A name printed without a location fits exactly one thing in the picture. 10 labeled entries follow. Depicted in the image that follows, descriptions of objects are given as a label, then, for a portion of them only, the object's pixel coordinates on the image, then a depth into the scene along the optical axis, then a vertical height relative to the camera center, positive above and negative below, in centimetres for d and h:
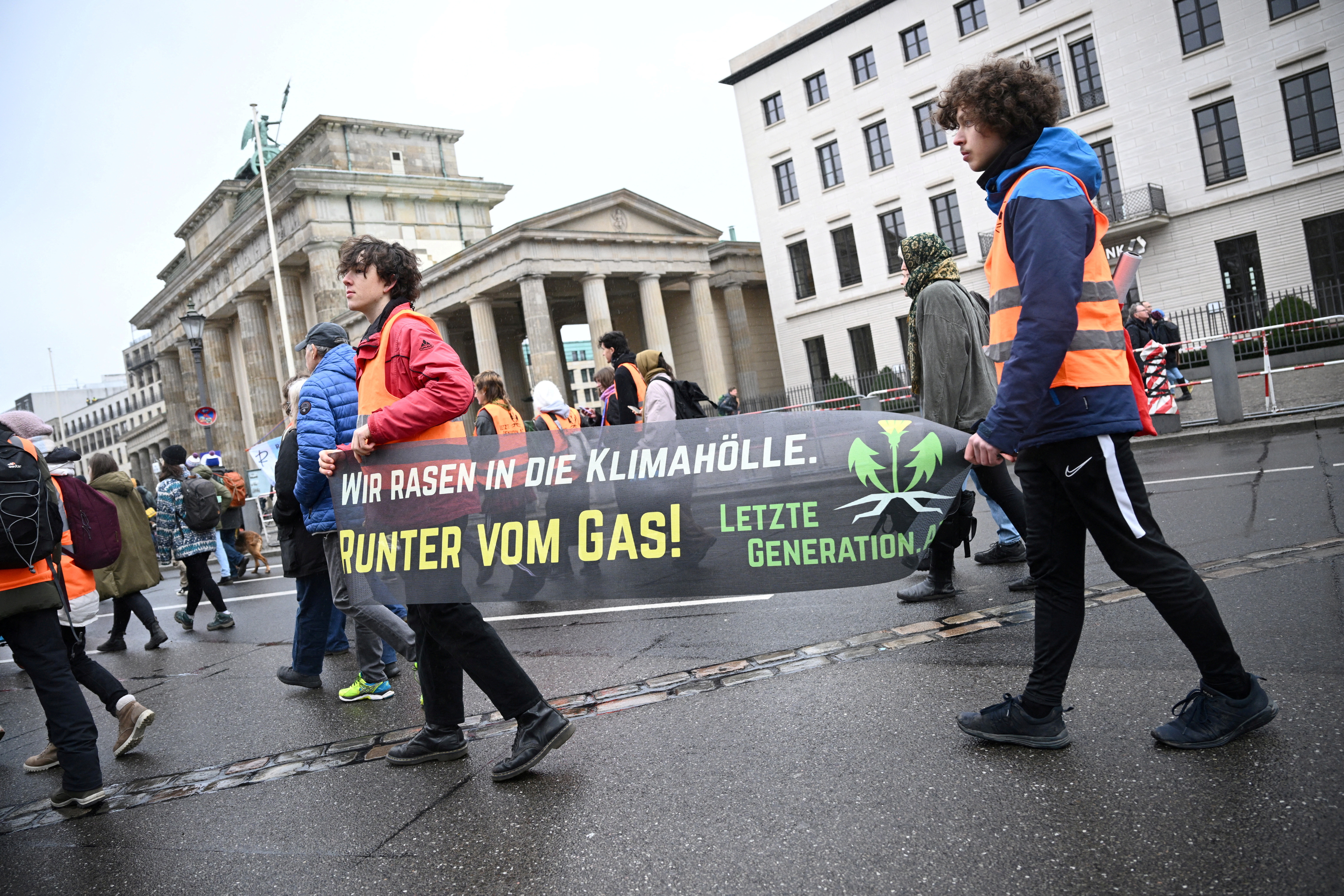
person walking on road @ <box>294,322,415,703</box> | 420 +21
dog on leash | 1262 -36
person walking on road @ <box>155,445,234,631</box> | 864 -13
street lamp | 2131 +467
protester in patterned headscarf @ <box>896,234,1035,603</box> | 509 +17
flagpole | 2809 +788
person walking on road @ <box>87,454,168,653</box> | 761 -20
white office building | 2594 +754
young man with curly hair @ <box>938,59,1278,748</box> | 271 -12
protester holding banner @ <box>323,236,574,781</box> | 342 +23
